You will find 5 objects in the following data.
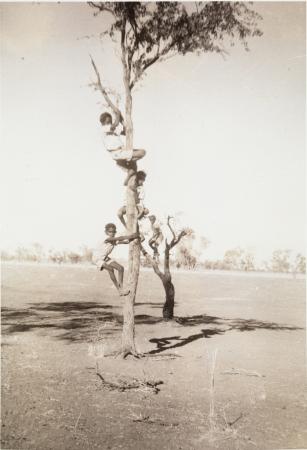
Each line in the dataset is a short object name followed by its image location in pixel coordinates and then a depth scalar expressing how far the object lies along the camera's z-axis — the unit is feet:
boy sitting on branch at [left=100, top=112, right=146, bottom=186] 27.32
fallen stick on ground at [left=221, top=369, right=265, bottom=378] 30.01
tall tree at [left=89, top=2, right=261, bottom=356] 30.63
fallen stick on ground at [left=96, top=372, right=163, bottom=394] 24.88
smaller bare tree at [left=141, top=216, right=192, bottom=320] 49.80
